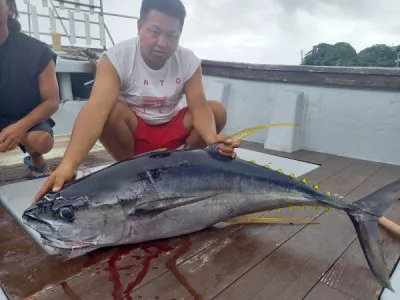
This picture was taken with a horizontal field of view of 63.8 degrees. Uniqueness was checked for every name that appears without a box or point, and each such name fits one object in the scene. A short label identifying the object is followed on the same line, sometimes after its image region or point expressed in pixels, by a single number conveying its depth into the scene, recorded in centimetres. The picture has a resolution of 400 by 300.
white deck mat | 185
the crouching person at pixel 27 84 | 234
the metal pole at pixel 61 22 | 708
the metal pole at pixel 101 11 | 769
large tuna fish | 133
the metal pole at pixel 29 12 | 684
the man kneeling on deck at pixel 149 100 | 176
